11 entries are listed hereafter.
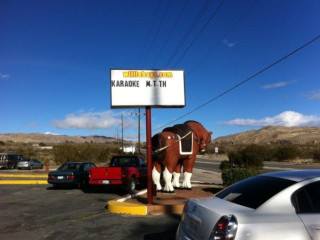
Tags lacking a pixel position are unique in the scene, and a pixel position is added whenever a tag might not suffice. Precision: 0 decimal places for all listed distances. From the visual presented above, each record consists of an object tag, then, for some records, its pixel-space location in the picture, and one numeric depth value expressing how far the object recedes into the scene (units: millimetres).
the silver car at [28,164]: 37034
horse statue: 11758
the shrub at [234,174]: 12852
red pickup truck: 13781
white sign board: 10867
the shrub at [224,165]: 21250
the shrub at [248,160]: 20453
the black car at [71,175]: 16484
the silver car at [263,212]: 3547
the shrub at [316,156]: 48631
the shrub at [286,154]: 57438
